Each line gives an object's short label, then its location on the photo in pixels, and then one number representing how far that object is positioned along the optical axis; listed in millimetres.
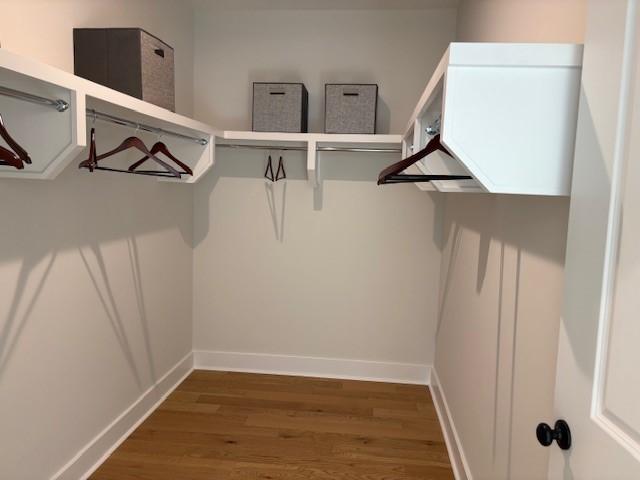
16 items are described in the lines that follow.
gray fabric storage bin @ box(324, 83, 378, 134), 2734
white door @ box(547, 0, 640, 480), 773
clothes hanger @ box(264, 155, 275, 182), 3041
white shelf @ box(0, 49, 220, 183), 1398
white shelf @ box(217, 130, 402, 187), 2697
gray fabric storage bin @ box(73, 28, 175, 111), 1847
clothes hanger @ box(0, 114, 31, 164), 1192
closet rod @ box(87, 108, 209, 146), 1760
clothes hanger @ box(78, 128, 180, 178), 1689
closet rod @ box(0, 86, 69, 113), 1308
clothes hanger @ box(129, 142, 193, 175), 2113
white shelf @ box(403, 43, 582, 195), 999
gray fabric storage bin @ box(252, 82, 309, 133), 2758
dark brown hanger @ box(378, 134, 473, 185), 1307
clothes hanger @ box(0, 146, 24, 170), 1110
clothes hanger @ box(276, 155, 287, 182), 3057
